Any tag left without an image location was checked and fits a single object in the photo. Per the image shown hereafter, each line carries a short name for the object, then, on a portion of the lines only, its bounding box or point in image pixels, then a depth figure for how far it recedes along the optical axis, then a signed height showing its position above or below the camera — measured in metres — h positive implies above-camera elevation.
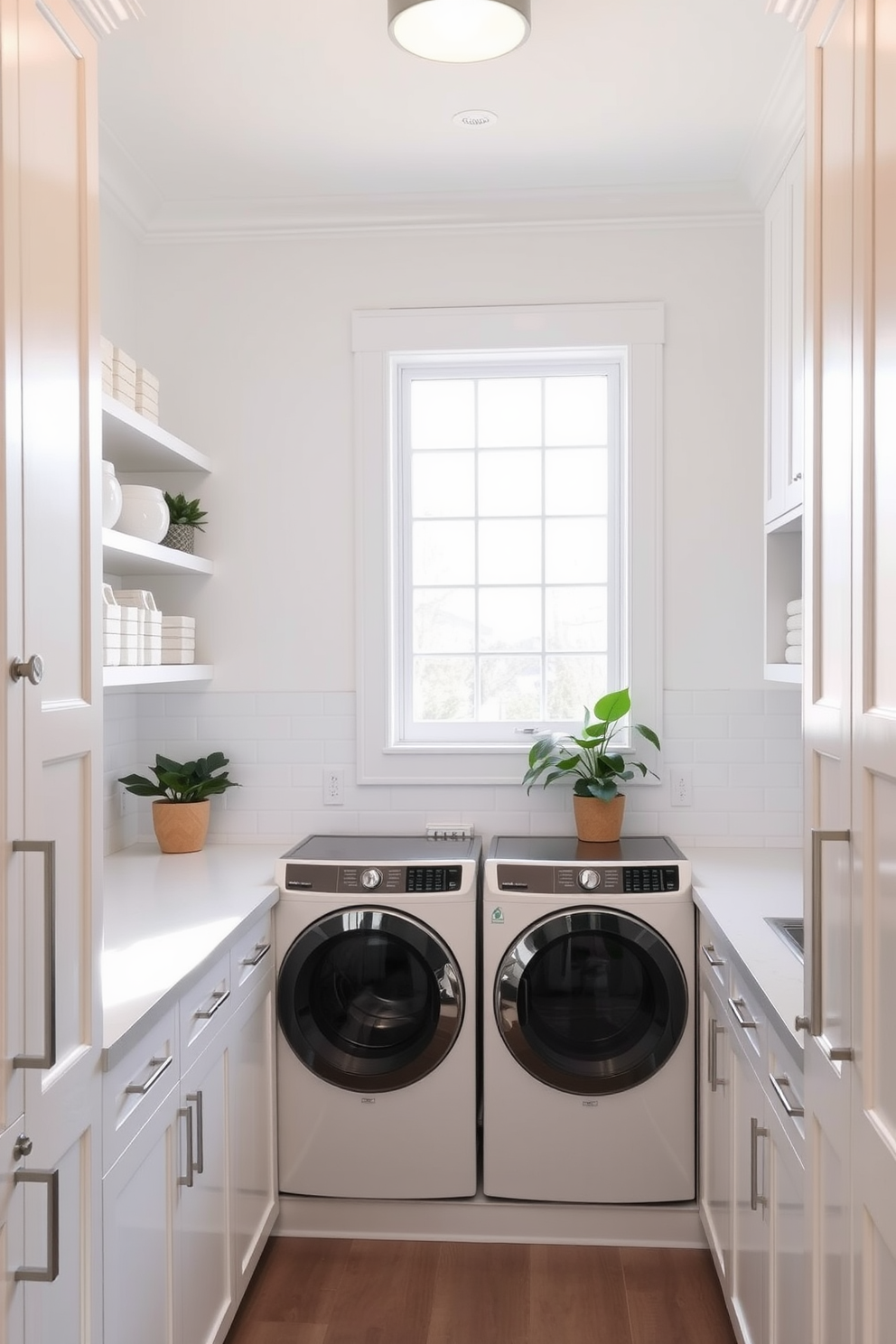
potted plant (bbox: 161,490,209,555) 3.17 +0.43
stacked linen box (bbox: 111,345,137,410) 2.55 +0.70
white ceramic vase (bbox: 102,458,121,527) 2.44 +0.39
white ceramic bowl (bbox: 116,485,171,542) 2.74 +0.39
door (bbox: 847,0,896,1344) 1.17 -0.04
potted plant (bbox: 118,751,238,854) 3.12 -0.42
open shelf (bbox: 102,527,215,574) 2.48 +0.28
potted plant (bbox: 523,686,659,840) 3.07 -0.32
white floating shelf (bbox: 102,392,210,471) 2.51 +0.60
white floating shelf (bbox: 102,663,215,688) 2.47 -0.03
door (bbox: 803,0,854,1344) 1.34 +0.01
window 3.38 +0.39
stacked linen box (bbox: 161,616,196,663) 3.08 +0.07
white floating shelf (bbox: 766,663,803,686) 2.59 -0.02
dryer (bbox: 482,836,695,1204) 2.74 -0.95
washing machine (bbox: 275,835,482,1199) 2.76 -0.97
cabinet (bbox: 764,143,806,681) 2.60 +0.67
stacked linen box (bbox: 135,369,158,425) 2.71 +0.70
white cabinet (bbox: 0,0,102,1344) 1.25 -0.01
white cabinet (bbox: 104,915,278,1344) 1.70 -0.96
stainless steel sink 2.25 -0.58
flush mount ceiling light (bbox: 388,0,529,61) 2.16 +1.34
